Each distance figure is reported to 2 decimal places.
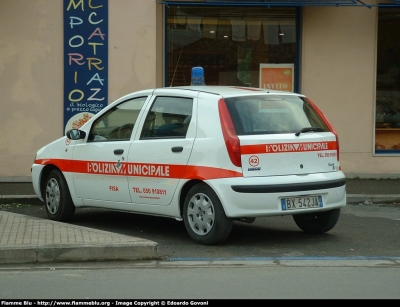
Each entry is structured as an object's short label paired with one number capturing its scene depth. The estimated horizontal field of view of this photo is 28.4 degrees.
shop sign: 14.11
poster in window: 15.03
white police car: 8.05
